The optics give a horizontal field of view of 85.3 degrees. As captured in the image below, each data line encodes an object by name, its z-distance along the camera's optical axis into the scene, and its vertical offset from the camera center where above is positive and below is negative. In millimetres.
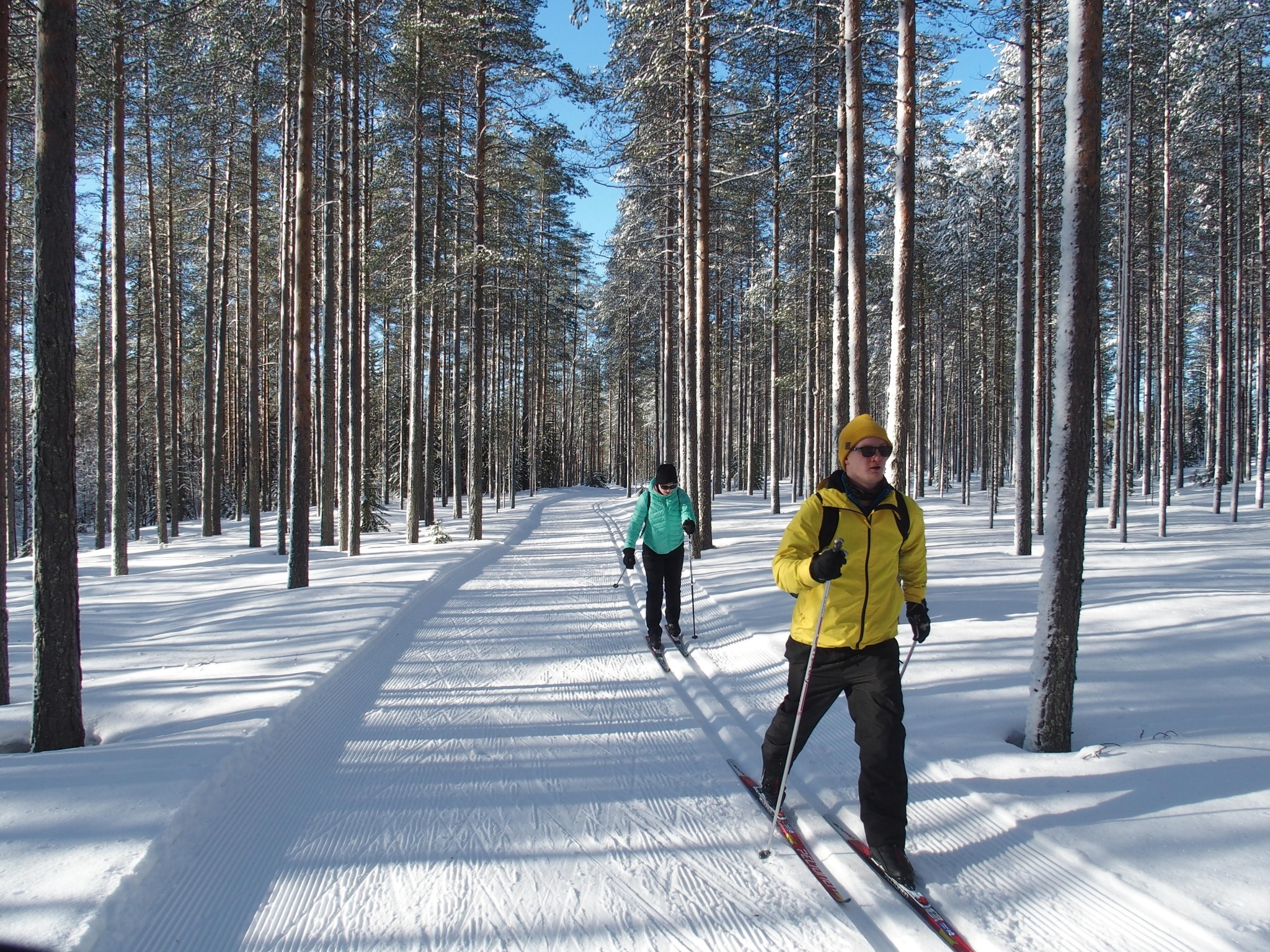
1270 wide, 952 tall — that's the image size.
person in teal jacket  7578 -730
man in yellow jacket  3277 -630
